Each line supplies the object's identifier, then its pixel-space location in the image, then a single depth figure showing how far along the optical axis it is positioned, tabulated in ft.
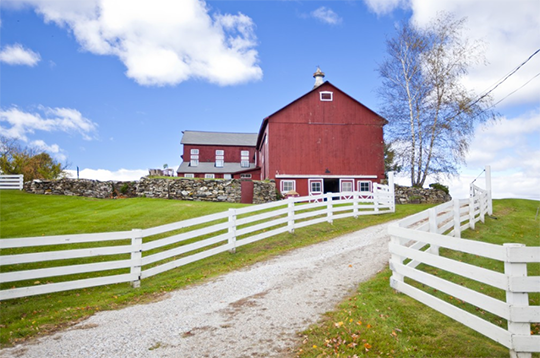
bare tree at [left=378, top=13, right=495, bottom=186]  80.28
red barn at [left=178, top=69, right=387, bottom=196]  86.07
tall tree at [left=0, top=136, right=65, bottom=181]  114.11
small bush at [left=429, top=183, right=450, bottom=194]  82.94
